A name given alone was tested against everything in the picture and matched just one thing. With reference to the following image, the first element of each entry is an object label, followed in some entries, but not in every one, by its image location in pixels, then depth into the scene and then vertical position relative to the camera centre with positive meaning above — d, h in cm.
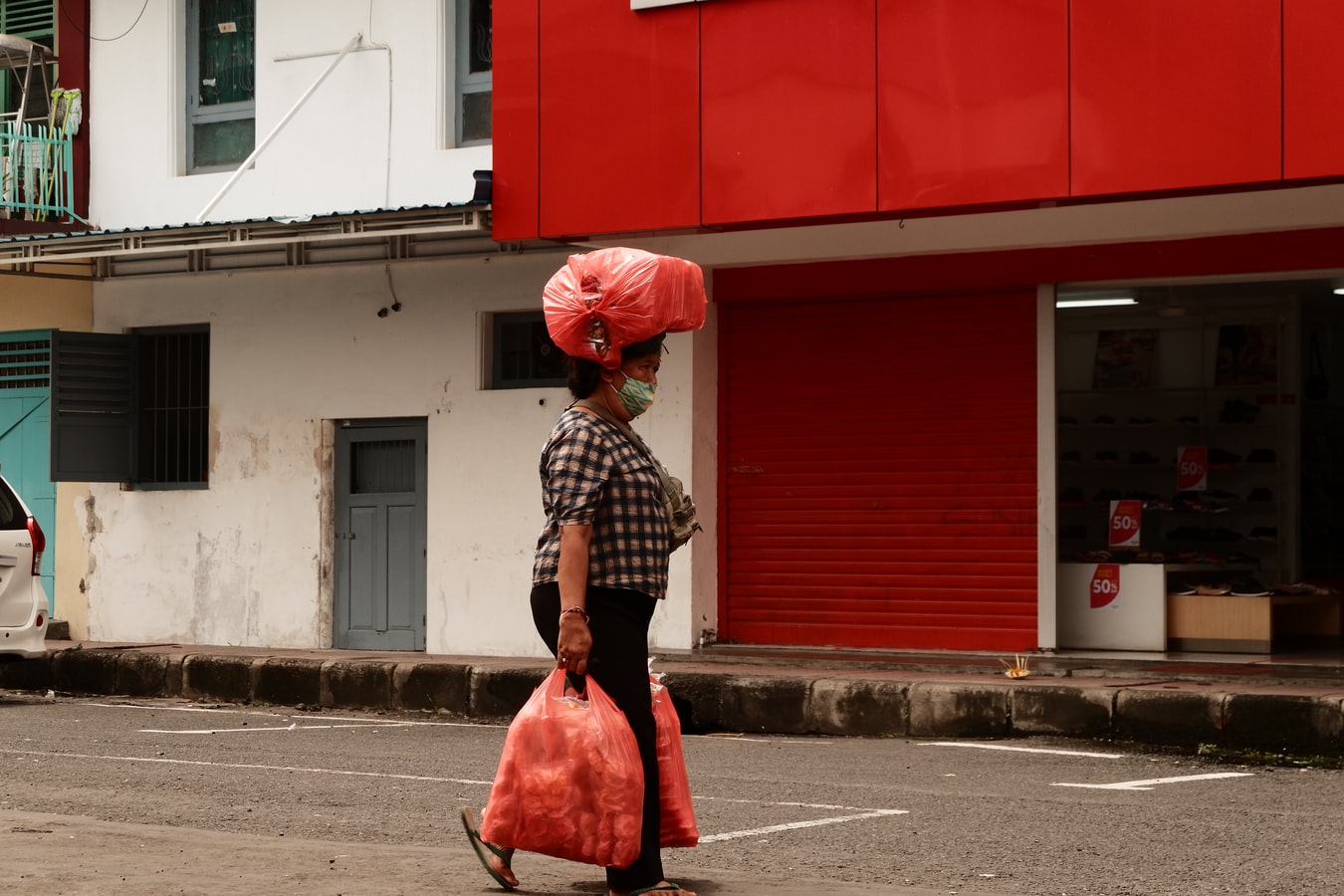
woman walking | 558 -14
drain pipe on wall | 1628 +317
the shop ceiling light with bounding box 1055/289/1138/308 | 1506 +173
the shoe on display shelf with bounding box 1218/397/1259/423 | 1638 +91
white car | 1429 -50
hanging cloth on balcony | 1792 +372
